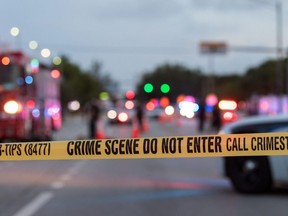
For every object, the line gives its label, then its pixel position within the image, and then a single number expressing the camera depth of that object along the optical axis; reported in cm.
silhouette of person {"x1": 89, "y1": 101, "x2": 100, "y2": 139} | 2839
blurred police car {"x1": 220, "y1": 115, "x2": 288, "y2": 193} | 1140
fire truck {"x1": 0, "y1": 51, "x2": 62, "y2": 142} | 2280
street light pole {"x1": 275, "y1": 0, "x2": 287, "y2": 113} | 4059
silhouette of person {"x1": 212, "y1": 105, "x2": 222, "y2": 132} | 3631
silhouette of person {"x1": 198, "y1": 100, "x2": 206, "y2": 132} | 3766
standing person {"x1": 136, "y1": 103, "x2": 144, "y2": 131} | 3384
